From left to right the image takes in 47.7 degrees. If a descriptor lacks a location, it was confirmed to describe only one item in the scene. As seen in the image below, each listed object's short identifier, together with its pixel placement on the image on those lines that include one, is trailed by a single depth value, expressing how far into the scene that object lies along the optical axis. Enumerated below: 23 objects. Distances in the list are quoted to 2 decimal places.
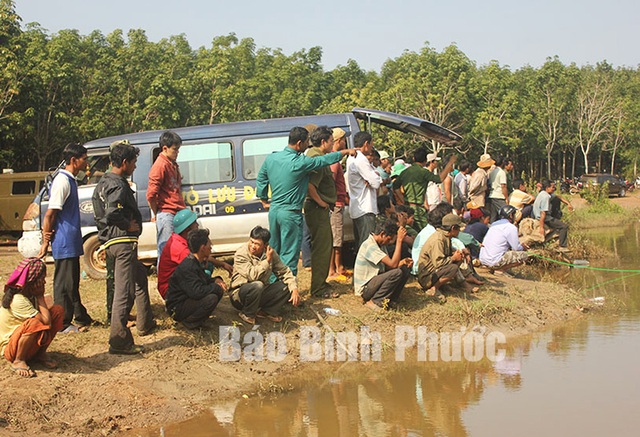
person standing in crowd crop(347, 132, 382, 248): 8.78
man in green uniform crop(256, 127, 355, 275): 7.89
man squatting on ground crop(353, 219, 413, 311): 7.94
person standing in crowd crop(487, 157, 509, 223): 12.71
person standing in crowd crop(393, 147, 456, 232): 9.85
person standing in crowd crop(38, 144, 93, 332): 6.65
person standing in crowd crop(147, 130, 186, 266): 7.50
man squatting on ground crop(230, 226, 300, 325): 7.29
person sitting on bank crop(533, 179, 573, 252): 12.66
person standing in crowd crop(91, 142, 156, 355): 6.41
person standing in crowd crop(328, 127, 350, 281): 8.95
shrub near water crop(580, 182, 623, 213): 23.14
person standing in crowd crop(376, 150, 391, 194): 10.77
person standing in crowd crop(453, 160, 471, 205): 12.90
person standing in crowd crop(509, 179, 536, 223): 12.59
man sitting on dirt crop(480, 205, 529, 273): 10.10
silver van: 9.96
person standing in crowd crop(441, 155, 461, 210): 11.47
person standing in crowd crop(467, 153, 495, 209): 12.56
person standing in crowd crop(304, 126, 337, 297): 8.25
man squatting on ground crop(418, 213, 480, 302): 8.58
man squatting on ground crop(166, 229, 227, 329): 6.86
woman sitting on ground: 5.76
